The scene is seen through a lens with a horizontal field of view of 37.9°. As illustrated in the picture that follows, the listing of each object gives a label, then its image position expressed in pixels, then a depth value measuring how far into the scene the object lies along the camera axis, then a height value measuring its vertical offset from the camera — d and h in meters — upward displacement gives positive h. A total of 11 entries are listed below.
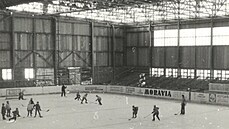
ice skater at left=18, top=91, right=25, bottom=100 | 45.81 -5.04
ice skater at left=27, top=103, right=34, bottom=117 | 31.17 -4.45
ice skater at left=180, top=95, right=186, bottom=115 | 33.11 -4.87
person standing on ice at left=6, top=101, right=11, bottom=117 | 30.54 -4.55
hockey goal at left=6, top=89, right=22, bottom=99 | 48.90 -4.99
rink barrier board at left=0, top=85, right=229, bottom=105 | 40.47 -4.88
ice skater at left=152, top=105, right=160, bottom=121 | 29.48 -4.68
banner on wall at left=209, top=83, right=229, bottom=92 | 45.82 -3.96
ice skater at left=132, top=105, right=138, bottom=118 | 30.69 -4.79
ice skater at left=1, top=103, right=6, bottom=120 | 29.81 -4.72
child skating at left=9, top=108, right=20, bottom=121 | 28.97 -4.94
